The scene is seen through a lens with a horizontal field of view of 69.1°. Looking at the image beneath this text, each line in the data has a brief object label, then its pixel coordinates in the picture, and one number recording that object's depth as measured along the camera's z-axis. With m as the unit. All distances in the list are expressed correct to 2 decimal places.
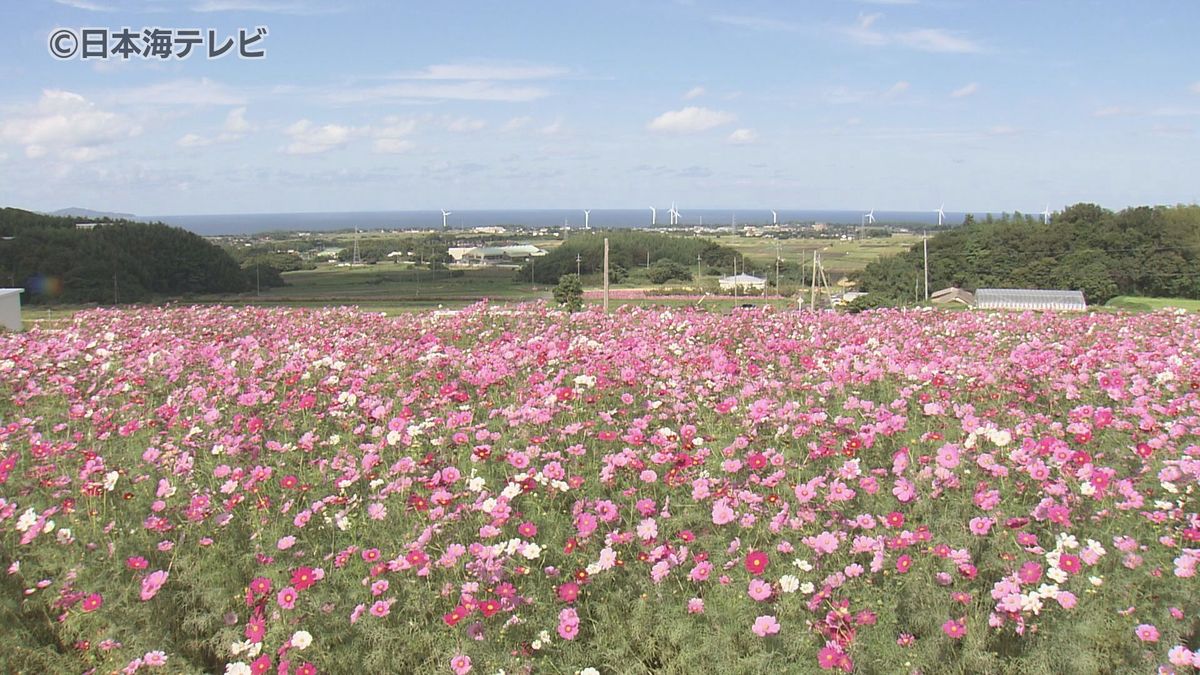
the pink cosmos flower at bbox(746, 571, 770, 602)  3.20
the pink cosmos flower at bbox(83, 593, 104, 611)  3.31
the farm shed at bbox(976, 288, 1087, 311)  53.62
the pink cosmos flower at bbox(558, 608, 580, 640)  3.20
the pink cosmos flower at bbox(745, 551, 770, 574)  3.28
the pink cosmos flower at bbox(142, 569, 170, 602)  3.41
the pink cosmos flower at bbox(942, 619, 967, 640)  3.00
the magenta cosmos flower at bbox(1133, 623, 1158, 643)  2.93
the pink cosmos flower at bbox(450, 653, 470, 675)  3.06
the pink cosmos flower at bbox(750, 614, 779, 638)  3.05
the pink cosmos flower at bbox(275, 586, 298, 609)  3.24
